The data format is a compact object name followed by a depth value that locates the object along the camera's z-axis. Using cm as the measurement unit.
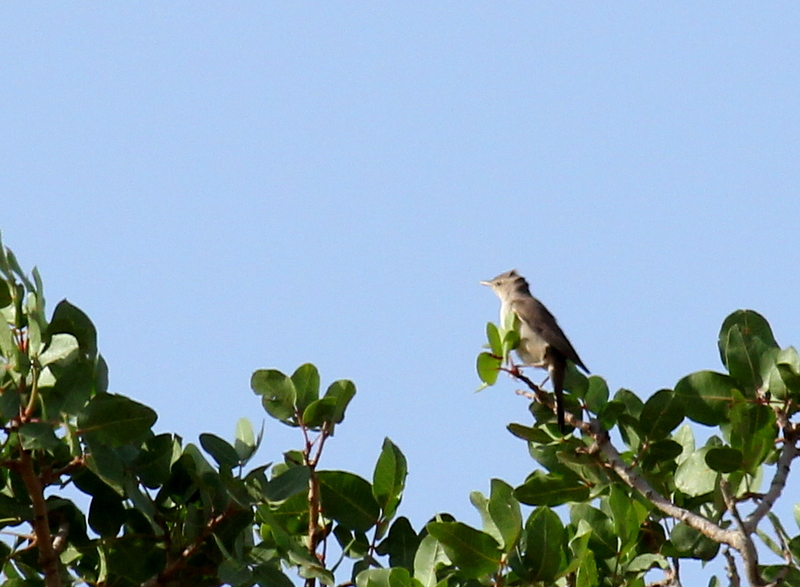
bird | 1271
